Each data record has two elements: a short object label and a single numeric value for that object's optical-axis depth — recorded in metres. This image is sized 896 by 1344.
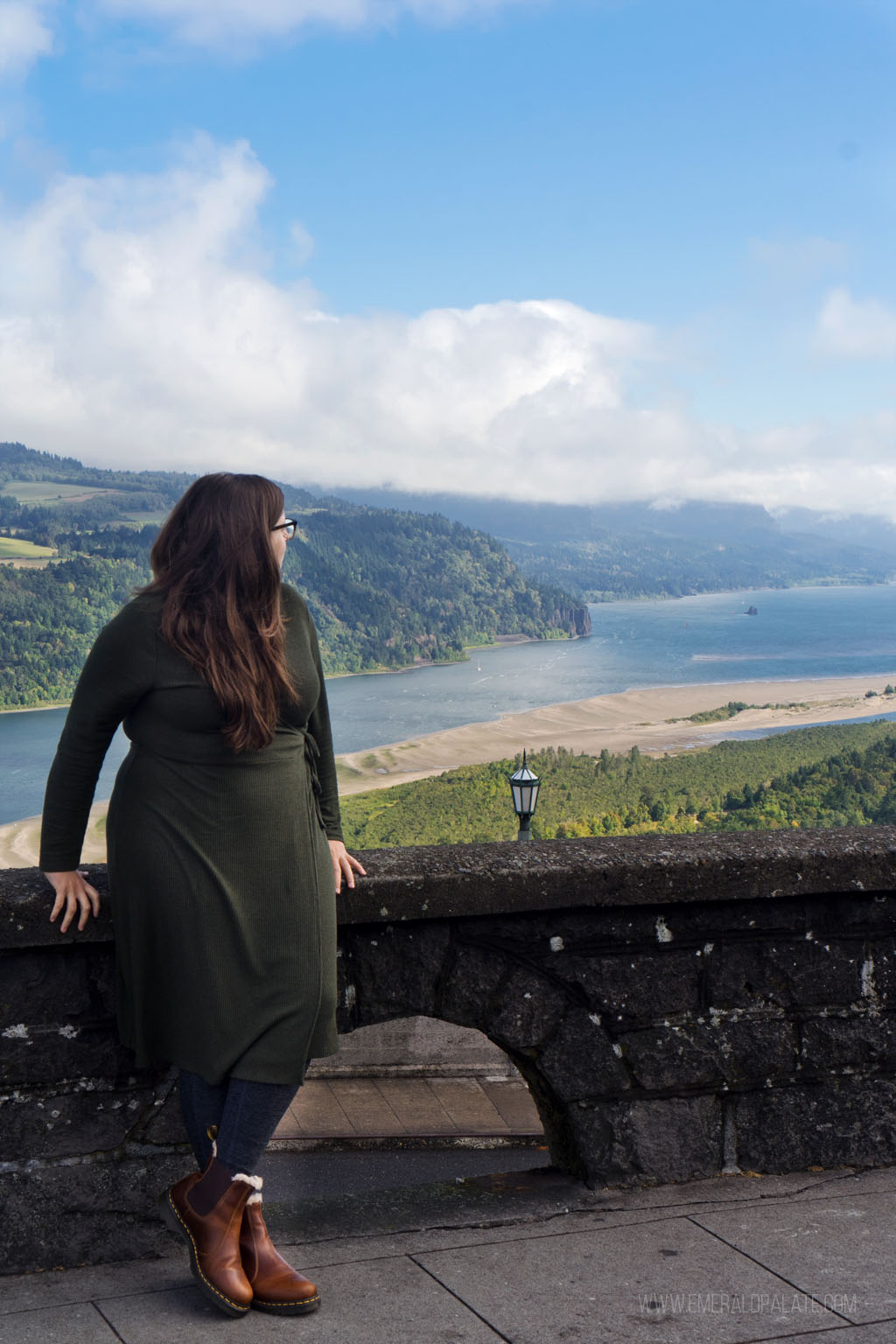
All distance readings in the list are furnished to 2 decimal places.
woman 2.25
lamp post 14.36
